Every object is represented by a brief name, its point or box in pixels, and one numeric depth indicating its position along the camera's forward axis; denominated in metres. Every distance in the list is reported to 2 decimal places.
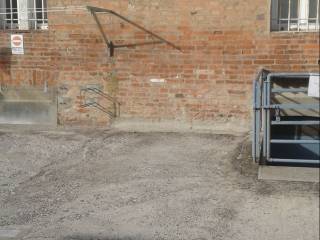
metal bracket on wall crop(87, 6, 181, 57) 7.86
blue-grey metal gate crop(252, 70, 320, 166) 6.09
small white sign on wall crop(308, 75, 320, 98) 6.11
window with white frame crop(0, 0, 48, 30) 8.52
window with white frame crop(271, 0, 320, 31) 7.55
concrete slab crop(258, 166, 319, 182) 5.62
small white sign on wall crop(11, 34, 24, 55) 8.41
